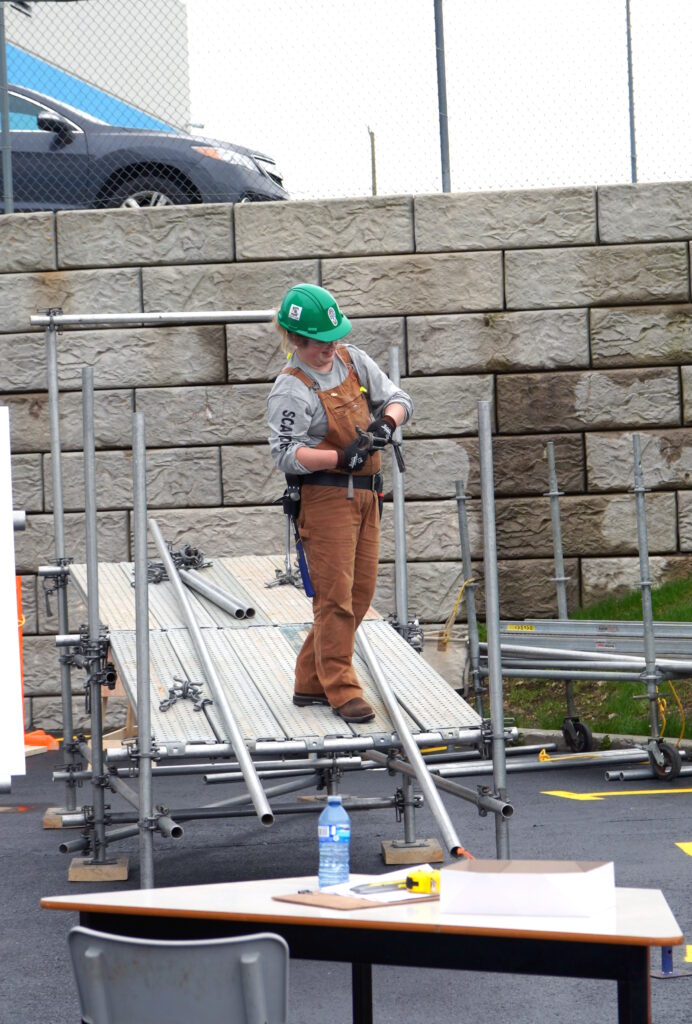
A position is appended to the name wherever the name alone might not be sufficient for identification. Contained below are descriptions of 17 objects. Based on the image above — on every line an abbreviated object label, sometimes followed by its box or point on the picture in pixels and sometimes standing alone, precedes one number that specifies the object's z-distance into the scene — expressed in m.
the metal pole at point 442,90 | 23.33
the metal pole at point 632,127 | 23.41
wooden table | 5.90
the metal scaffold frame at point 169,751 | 11.38
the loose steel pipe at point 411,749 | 10.71
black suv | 23.95
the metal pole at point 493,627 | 11.30
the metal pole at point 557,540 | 20.34
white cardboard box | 6.11
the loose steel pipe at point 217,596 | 15.06
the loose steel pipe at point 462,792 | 11.15
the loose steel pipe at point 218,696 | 10.95
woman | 11.90
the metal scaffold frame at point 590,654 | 17.80
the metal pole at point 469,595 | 20.25
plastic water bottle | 7.28
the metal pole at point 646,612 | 17.73
